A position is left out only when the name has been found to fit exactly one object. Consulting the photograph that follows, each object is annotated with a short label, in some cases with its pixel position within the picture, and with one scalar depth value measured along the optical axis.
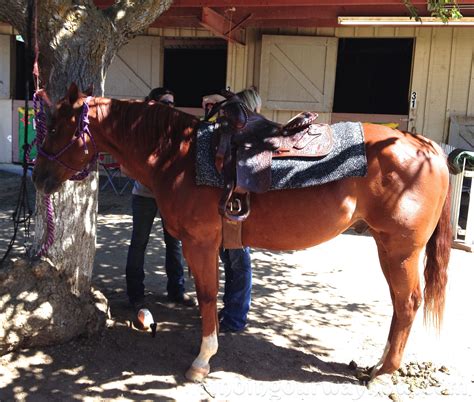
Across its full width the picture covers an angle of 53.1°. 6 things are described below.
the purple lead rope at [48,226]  3.23
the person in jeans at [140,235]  3.86
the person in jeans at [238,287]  3.69
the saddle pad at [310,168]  2.78
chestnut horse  2.83
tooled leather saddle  2.76
